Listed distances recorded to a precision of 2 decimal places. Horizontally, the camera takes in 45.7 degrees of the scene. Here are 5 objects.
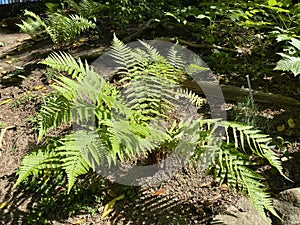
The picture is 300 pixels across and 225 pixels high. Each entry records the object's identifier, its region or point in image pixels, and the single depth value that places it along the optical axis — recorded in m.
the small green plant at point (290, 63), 2.47
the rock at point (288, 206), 2.39
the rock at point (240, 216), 2.42
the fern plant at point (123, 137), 2.32
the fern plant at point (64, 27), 4.53
